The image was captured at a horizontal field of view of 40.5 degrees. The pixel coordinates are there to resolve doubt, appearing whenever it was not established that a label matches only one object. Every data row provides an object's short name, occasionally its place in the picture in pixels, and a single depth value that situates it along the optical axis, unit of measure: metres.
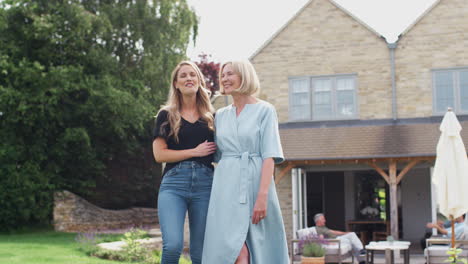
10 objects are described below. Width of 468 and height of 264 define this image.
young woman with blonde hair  4.12
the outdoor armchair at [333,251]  12.05
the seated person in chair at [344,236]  12.88
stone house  15.74
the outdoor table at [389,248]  11.41
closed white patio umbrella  10.29
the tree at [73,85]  19.88
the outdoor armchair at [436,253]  11.23
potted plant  11.70
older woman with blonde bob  3.84
